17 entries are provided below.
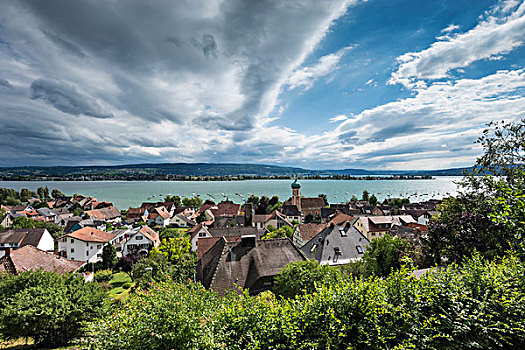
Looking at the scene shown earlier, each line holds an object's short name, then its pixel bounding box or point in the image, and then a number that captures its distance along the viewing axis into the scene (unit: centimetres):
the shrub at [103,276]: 3054
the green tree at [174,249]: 2942
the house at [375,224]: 4356
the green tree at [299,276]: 1287
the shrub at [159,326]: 555
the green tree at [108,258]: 3634
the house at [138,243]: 3997
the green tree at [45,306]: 1099
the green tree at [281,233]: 3828
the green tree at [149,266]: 2429
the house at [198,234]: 4032
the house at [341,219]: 4801
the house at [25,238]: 3834
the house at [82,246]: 3988
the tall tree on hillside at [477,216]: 1475
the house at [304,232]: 3653
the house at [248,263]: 1667
